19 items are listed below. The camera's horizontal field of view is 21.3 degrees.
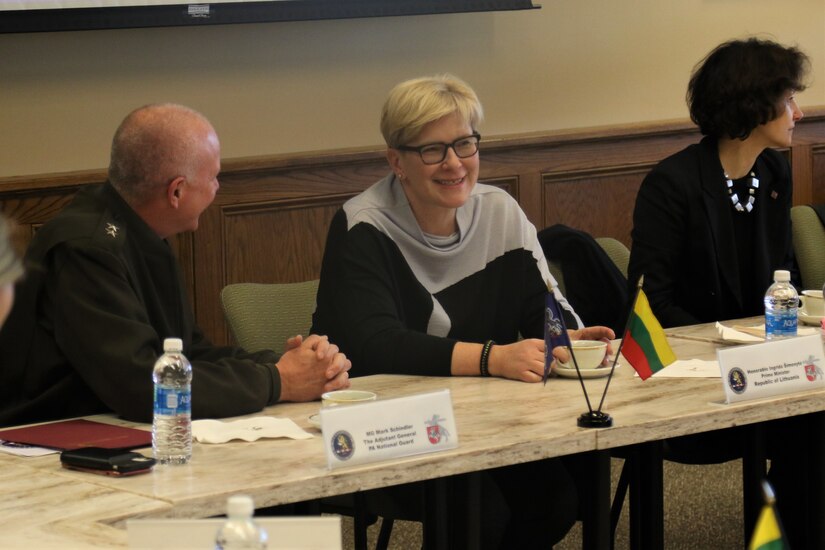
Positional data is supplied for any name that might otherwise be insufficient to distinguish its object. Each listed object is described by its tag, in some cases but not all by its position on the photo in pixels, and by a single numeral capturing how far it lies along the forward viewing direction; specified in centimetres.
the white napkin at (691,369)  487
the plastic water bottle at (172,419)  382
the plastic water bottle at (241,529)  224
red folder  401
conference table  338
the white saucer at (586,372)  485
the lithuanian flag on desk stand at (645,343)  442
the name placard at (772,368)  442
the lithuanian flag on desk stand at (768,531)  202
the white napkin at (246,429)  407
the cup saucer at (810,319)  575
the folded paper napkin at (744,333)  549
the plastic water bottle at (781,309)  541
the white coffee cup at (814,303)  581
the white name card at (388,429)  371
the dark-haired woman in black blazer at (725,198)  651
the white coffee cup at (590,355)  484
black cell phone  370
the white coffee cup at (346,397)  441
